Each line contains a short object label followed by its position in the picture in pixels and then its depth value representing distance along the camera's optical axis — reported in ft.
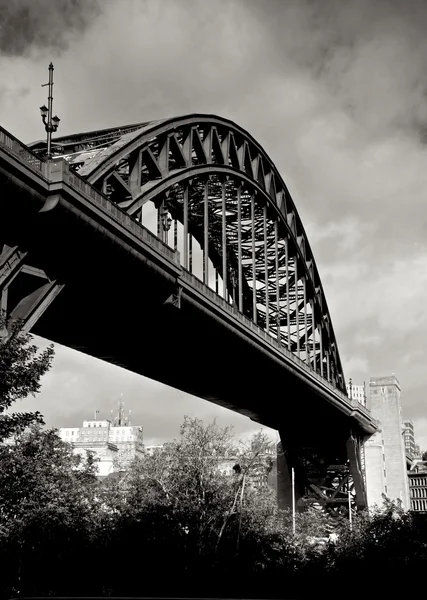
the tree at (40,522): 89.25
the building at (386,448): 276.00
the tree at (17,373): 58.49
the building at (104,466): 525.34
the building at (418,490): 561.43
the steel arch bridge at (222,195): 113.80
